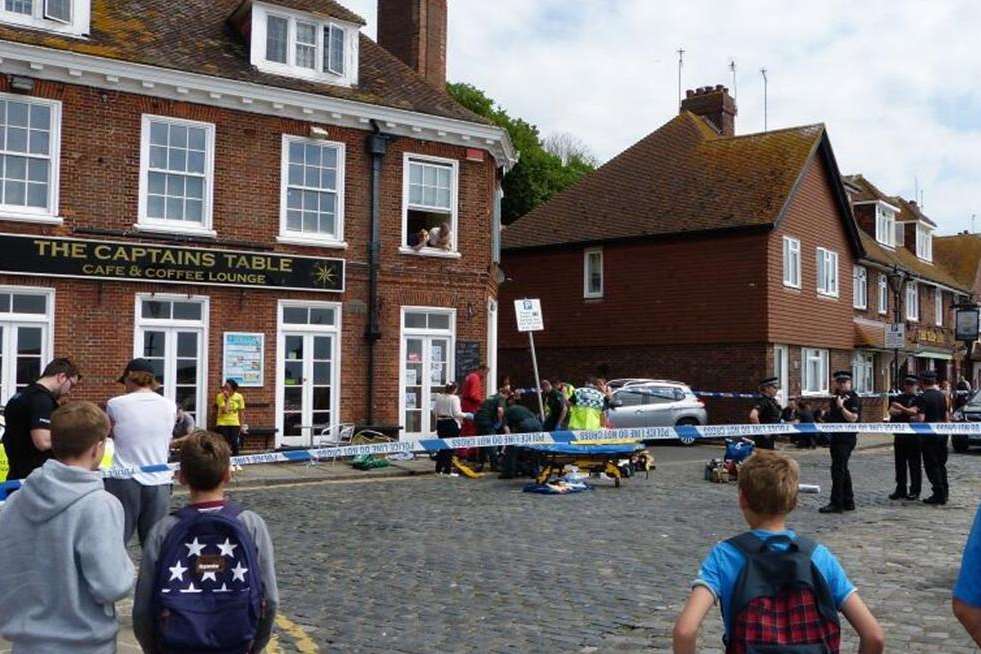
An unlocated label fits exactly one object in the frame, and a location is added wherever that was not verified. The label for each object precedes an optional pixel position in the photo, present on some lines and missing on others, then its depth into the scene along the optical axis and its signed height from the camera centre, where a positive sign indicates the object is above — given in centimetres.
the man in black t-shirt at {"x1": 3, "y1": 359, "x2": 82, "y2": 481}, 712 -39
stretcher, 1513 -134
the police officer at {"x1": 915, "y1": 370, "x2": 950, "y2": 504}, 1377 -100
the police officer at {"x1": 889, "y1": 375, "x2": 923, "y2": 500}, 1405 -108
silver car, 2494 -88
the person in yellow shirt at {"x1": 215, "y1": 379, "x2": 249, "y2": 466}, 1791 -82
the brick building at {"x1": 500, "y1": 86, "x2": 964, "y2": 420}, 2947 +342
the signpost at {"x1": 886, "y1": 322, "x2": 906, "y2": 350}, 3045 +107
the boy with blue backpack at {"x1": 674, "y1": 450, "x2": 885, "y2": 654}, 322 -73
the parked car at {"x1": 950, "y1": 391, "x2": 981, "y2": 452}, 2461 -108
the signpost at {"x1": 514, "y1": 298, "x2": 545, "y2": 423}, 1905 +102
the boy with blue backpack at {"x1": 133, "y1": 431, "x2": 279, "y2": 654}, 358 -78
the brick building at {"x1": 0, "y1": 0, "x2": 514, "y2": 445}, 1753 +303
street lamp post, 3950 +349
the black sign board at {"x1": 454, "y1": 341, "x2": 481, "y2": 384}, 2184 +22
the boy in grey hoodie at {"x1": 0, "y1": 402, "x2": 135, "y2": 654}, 364 -74
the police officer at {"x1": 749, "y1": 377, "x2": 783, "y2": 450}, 1436 -58
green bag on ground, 1781 -171
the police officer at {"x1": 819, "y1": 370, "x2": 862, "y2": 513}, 1281 -93
